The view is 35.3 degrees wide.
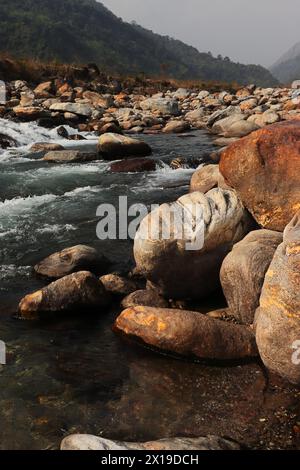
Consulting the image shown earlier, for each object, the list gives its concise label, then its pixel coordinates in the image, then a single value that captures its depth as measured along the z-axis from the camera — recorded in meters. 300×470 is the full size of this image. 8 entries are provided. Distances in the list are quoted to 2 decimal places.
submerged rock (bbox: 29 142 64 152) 20.41
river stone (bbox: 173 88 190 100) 43.32
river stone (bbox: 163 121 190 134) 26.77
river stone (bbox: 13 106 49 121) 25.12
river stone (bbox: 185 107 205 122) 31.20
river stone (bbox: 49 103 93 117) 27.98
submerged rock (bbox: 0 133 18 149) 21.17
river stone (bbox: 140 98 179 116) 33.06
